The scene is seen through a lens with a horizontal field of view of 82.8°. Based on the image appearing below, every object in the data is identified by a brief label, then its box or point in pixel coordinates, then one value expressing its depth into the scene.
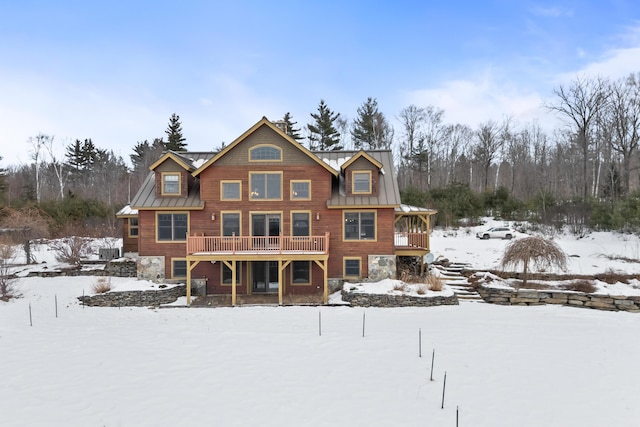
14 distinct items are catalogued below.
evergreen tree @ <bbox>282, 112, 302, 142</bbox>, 49.85
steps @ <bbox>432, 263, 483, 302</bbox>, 17.28
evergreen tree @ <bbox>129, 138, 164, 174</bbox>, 56.09
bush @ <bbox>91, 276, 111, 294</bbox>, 17.02
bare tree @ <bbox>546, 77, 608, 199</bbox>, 35.44
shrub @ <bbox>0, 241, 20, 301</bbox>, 16.69
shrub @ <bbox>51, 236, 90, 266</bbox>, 22.17
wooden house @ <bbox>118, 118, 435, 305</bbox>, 18.78
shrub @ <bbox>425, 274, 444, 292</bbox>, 16.80
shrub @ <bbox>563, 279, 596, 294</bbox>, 16.81
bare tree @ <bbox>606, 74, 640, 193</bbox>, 34.56
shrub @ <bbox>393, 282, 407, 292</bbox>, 16.74
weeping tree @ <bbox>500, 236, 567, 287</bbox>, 17.48
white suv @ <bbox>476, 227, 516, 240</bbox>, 29.97
